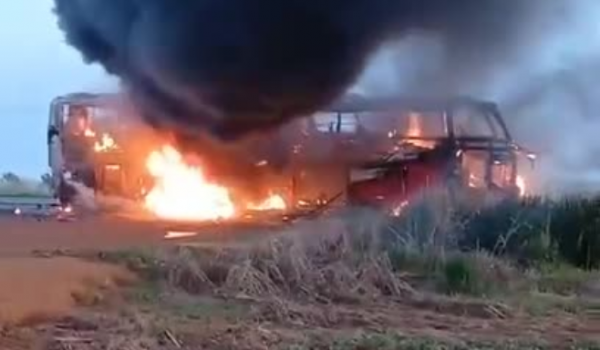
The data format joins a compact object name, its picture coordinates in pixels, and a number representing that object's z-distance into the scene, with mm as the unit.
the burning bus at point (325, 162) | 20500
